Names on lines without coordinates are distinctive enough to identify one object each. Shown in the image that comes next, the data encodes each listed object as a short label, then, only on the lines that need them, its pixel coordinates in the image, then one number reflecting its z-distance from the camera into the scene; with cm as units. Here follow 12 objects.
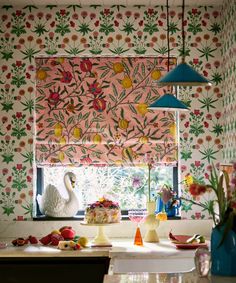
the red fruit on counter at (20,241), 353
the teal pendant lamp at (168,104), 304
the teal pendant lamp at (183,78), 246
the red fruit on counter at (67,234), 361
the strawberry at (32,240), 360
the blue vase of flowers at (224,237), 236
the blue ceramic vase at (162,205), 391
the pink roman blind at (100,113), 397
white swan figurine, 382
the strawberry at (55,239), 353
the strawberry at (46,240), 355
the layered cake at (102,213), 357
